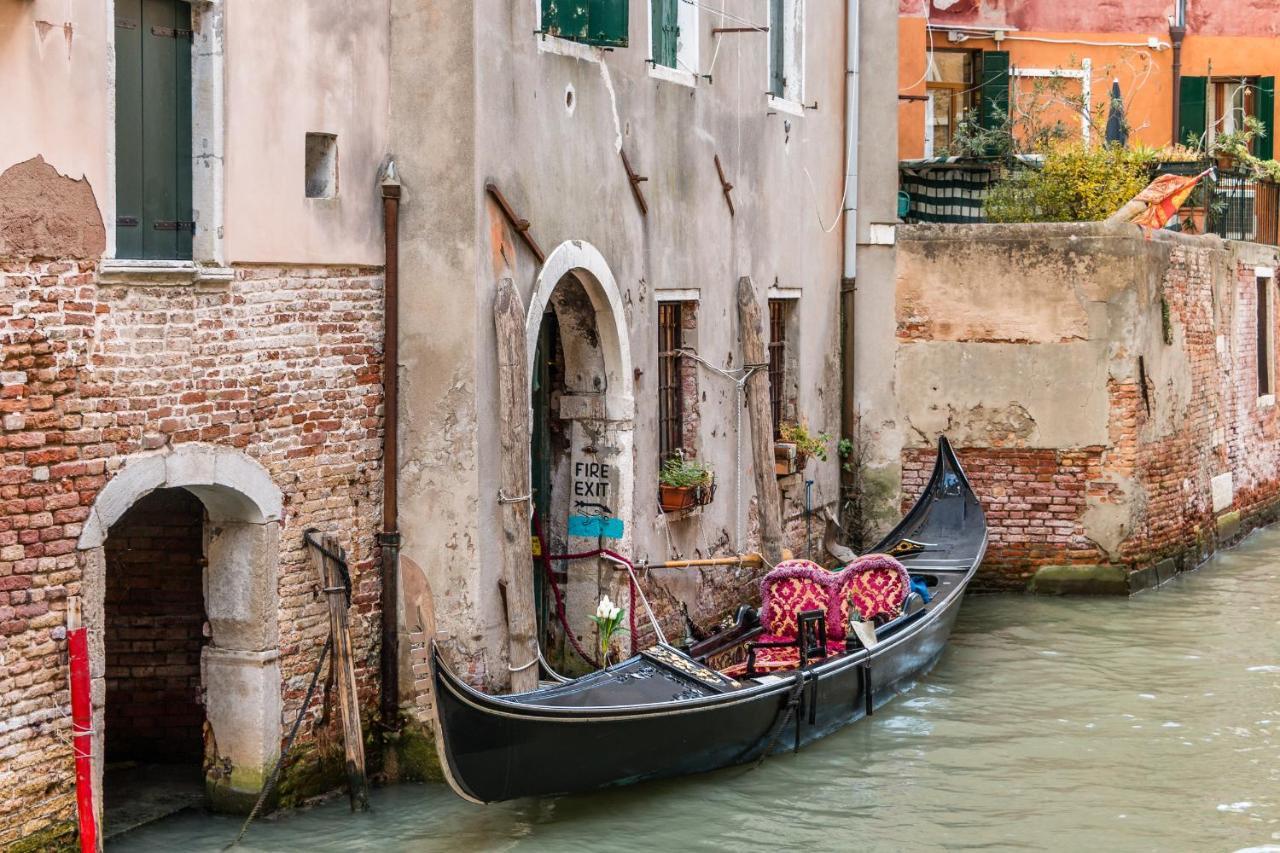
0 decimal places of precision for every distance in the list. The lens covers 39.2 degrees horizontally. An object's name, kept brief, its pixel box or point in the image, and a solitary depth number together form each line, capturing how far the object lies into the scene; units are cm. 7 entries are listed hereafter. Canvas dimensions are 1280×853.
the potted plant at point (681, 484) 1013
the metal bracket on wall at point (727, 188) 1078
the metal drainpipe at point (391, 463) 766
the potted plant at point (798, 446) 1180
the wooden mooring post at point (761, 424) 1105
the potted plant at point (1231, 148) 1577
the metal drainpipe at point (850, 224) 1315
